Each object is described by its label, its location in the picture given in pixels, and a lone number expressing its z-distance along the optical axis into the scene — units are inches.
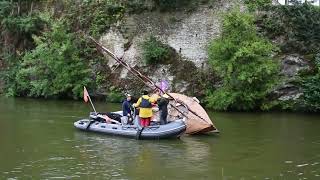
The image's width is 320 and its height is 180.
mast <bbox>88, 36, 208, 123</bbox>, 808.3
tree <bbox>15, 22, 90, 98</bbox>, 1262.3
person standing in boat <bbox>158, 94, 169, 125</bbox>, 797.9
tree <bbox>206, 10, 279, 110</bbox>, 1046.4
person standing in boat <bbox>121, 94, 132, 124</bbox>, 831.1
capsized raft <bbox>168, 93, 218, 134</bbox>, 805.9
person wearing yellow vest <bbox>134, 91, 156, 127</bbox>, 793.1
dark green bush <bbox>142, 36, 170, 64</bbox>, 1212.1
